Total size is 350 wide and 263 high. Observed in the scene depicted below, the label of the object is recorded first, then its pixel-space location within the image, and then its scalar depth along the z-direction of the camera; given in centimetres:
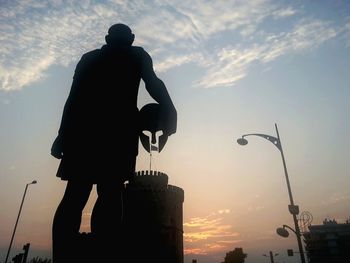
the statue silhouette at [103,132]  243
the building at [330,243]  4279
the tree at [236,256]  5878
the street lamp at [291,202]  1486
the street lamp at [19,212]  3207
